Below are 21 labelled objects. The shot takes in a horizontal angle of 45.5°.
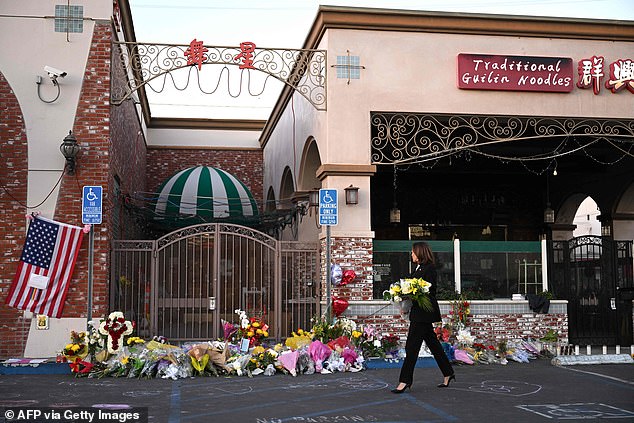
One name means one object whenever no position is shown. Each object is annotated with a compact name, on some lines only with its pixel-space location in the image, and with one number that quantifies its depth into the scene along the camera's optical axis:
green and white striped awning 20.72
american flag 12.32
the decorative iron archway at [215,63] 13.26
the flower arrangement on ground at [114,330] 11.40
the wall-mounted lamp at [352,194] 13.14
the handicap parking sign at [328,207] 12.66
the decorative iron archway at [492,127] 13.82
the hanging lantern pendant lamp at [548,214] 20.02
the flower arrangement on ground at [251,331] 11.72
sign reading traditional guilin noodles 13.84
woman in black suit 9.26
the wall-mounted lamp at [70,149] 12.37
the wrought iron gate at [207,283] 13.44
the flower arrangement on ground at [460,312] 13.31
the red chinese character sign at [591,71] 14.15
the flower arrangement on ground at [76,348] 11.29
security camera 12.59
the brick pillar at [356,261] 13.16
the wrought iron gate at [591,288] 14.80
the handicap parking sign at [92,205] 11.88
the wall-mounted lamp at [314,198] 13.91
